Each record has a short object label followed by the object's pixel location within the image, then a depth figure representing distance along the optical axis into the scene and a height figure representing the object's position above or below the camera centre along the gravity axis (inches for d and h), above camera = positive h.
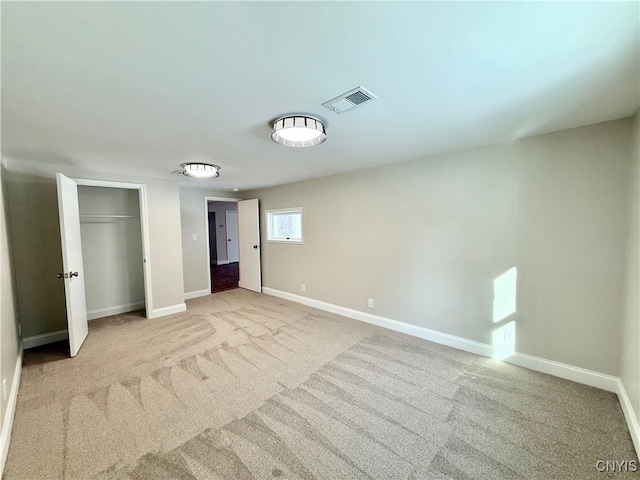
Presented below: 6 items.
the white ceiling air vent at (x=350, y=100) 60.8 +32.8
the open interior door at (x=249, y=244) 214.2 -12.6
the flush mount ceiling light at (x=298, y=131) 72.0 +29.5
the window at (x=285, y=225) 187.6 +3.2
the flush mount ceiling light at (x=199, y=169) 121.7 +30.1
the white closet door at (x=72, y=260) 107.6 -12.2
